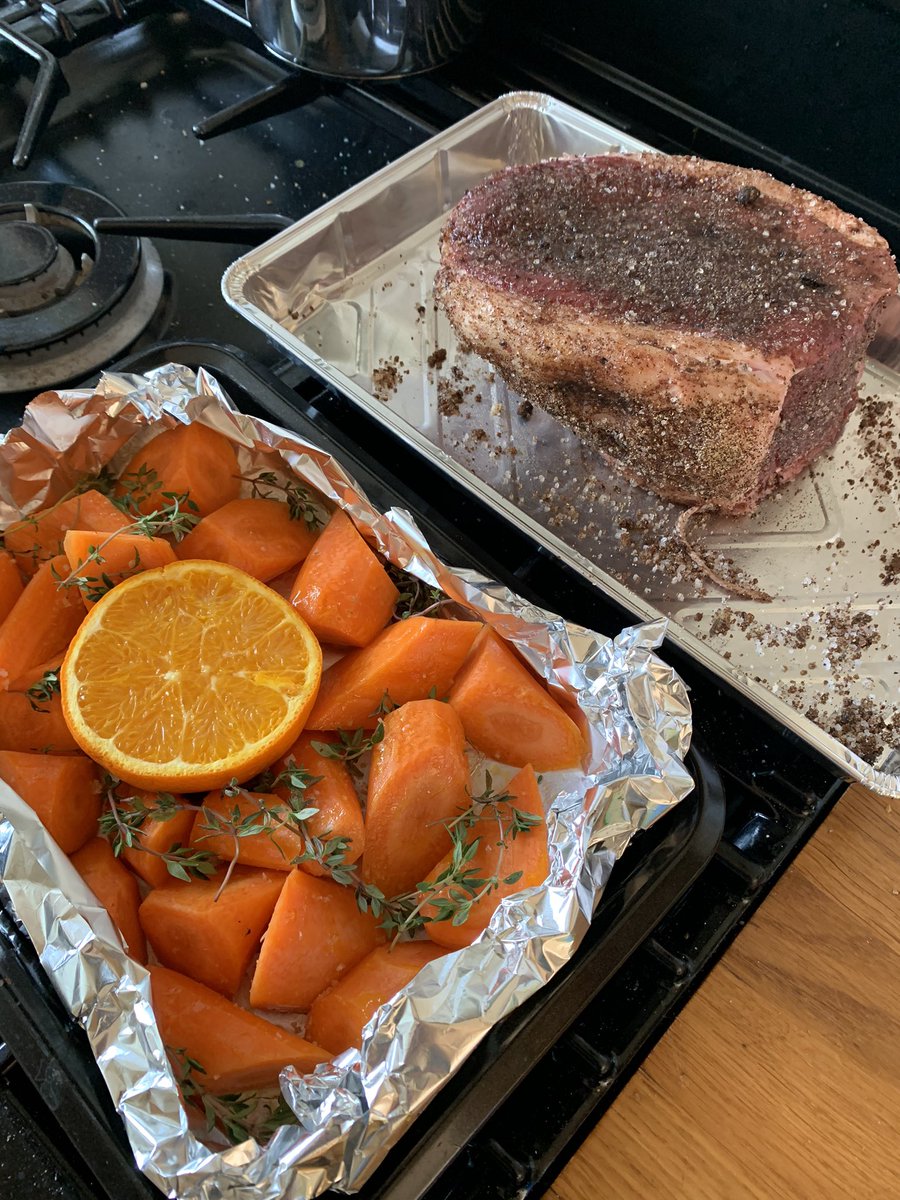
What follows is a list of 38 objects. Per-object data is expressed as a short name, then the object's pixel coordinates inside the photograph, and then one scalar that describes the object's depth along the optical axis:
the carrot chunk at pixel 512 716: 0.31
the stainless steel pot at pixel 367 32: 0.47
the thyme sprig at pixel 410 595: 0.34
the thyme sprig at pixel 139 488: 0.35
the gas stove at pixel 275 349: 0.27
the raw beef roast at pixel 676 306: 0.35
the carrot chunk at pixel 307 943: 0.27
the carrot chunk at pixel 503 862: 0.28
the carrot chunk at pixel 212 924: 0.28
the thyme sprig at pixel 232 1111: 0.25
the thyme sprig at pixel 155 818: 0.28
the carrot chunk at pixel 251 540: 0.34
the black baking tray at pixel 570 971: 0.26
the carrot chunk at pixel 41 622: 0.32
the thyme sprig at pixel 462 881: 0.27
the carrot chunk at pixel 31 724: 0.31
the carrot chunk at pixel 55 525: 0.34
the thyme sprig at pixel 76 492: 0.34
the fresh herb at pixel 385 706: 0.32
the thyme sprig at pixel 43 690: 0.31
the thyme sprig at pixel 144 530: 0.32
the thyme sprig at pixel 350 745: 0.31
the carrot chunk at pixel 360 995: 0.27
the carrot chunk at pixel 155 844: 0.29
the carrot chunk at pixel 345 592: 0.33
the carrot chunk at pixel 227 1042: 0.26
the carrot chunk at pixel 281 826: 0.29
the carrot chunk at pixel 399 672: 0.32
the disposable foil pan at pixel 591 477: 0.37
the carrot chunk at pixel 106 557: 0.32
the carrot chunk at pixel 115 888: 0.29
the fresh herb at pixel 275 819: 0.28
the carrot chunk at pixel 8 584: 0.33
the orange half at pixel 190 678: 0.29
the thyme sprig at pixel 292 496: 0.36
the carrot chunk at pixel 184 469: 0.35
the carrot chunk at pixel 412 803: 0.29
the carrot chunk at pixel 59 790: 0.29
